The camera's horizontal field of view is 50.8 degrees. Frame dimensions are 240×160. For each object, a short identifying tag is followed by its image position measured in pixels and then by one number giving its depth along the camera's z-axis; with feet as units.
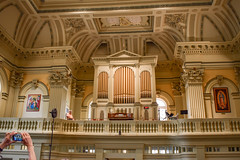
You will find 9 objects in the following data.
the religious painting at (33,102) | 47.55
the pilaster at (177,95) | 55.36
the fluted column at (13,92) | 46.93
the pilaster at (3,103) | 45.24
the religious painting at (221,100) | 43.98
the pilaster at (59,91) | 46.14
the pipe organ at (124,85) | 46.65
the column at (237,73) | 45.07
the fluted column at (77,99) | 56.03
